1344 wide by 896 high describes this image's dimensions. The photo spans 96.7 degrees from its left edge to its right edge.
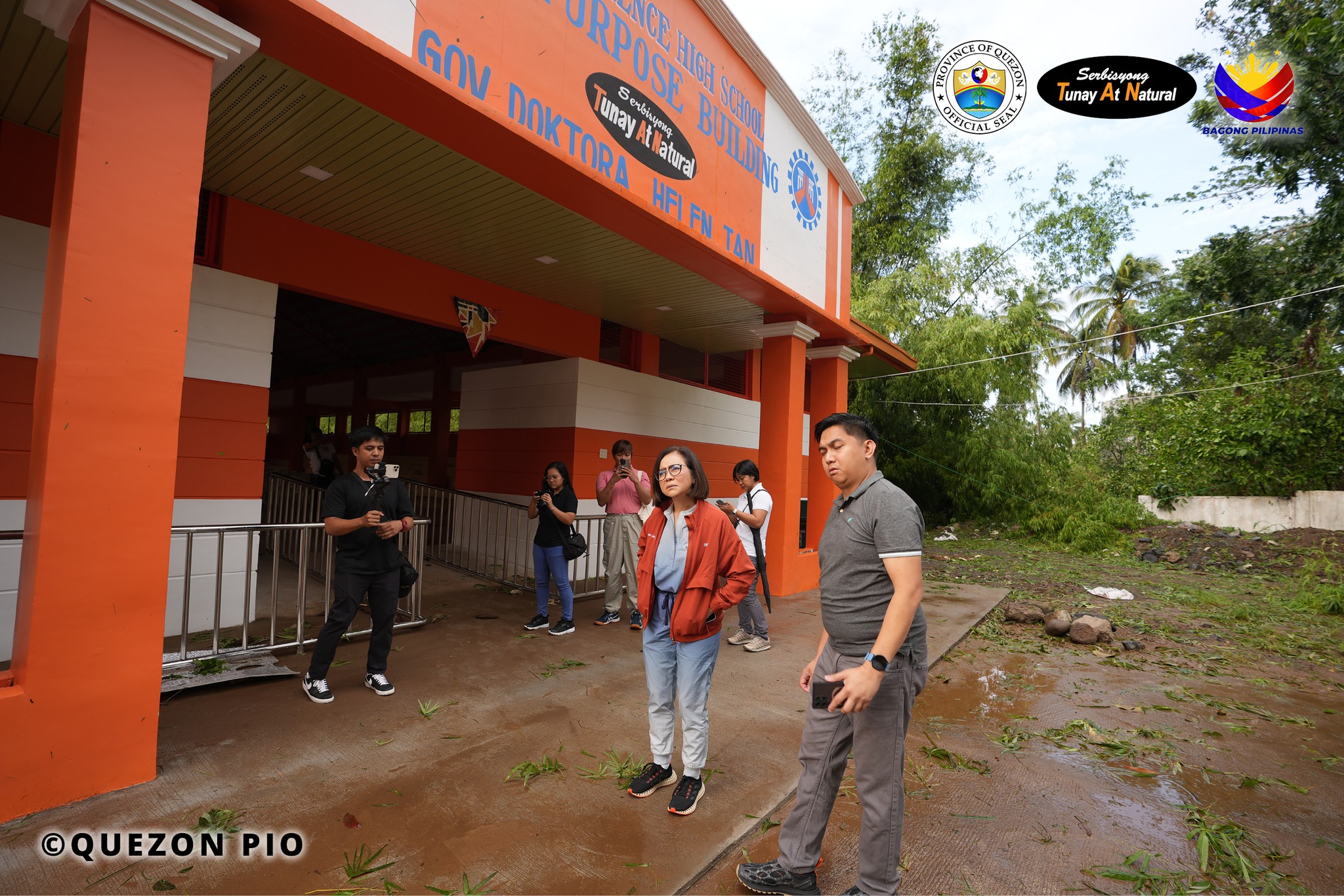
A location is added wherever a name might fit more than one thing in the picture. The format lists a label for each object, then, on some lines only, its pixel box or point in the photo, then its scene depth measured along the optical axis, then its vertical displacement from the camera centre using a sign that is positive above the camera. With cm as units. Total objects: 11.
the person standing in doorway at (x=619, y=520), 616 -54
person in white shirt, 521 -50
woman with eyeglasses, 287 -64
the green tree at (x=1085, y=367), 2809 +624
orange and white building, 268 +197
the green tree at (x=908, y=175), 2006 +1047
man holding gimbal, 386 -61
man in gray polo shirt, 201 -65
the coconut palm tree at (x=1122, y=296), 2694 +902
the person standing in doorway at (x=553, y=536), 559 -66
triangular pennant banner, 720 +172
